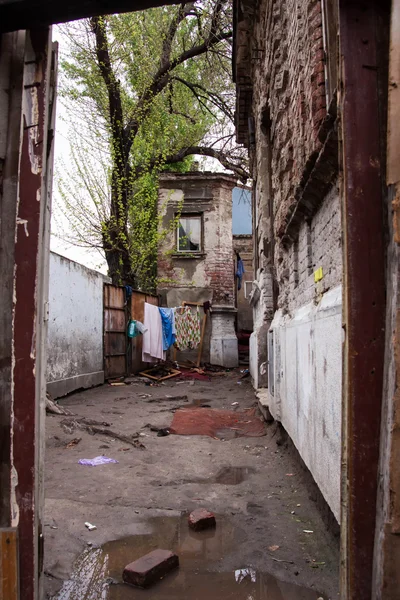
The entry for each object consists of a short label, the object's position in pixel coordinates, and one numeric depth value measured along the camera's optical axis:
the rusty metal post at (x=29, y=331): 1.67
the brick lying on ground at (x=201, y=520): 2.96
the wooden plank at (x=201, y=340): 13.98
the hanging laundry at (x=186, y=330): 13.68
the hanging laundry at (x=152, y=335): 12.21
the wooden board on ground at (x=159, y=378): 11.72
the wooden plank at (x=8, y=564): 1.55
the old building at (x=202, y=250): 14.35
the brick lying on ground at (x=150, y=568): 2.31
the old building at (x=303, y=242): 2.51
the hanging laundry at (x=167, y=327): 12.77
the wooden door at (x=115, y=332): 10.89
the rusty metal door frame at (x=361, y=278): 1.43
